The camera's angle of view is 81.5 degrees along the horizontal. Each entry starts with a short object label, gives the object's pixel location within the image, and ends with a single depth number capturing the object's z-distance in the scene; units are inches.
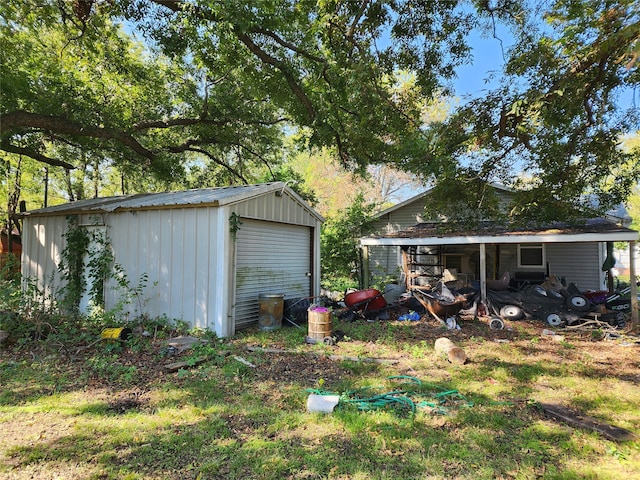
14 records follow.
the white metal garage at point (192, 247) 275.9
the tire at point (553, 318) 327.0
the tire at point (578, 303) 322.7
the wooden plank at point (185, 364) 200.8
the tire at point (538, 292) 343.0
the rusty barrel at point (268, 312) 303.0
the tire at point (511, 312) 346.0
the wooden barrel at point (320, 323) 261.7
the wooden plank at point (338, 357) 216.2
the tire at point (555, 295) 338.3
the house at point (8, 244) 478.9
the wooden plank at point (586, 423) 129.6
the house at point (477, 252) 378.0
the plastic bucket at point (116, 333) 243.0
